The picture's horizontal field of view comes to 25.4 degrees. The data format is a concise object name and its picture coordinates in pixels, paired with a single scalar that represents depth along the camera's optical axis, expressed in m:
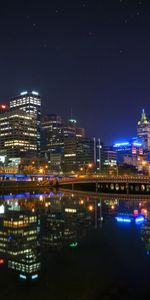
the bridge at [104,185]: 97.44
